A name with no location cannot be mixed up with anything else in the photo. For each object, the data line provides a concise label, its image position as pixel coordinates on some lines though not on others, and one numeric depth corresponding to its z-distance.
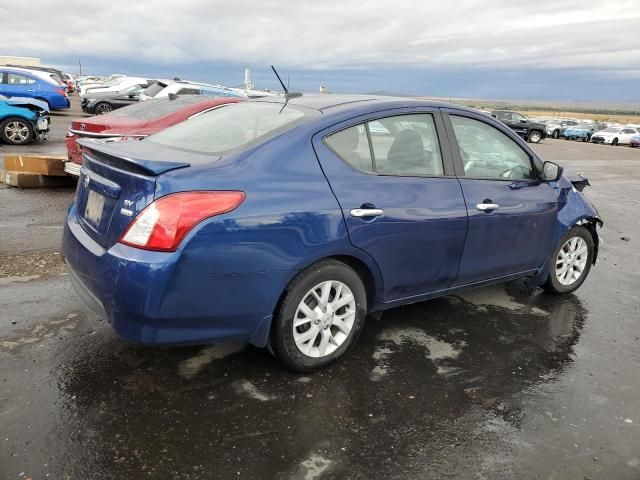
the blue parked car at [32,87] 18.84
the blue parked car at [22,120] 12.80
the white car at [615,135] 36.25
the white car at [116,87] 21.47
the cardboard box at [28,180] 8.50
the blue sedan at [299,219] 2.82
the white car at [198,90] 15.49
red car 7.68
